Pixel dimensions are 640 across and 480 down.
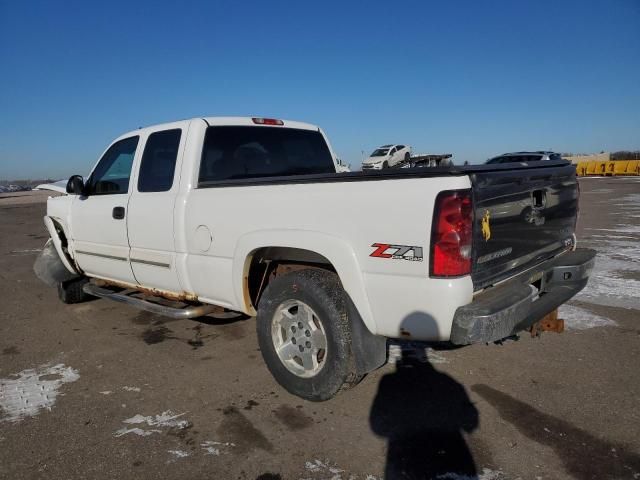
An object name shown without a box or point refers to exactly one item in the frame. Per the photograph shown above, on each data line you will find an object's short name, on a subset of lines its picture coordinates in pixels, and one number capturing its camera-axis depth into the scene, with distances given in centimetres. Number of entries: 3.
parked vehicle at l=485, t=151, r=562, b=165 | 1677
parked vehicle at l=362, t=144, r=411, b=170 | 3025
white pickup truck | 258
